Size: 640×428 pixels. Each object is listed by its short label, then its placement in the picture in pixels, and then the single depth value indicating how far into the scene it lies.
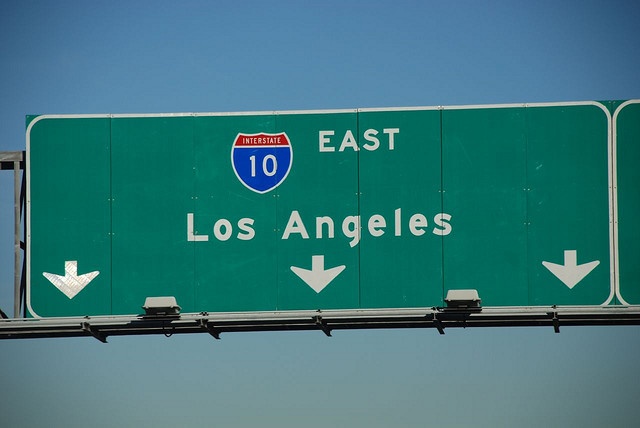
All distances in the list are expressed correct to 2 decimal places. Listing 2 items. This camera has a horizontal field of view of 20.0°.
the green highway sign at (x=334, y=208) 36.53
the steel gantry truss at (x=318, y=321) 36.34
